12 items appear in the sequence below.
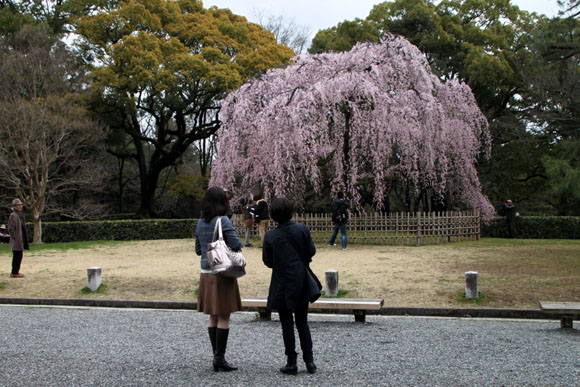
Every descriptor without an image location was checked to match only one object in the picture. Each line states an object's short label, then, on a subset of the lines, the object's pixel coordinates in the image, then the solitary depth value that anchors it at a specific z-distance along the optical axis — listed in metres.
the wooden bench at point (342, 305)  6.64
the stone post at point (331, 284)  8.38
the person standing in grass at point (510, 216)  20.78
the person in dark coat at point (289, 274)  4.32
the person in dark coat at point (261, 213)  15.05
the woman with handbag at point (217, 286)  4.39
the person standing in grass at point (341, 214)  14.69
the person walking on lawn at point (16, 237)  10.72
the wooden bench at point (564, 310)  5.97
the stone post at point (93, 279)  9.39
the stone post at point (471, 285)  7.74
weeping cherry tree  16.34
